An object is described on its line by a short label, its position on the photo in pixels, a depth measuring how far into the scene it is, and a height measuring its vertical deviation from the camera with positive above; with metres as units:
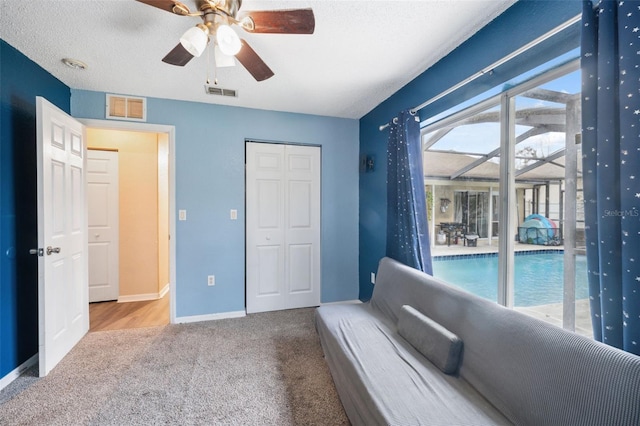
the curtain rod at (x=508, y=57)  1.19 +0.85
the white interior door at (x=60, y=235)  1.92 -0.20
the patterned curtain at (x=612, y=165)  0.94 +0.18
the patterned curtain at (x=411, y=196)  2.21 +0.13
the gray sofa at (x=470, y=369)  0.90 -0.74
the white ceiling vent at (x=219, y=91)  2.58 +1.22
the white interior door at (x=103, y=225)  3.40 -0.18
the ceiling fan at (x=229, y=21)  1.26 +0.97
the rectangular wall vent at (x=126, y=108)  2.68 +1.08
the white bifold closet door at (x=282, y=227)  3.12 -0.19
